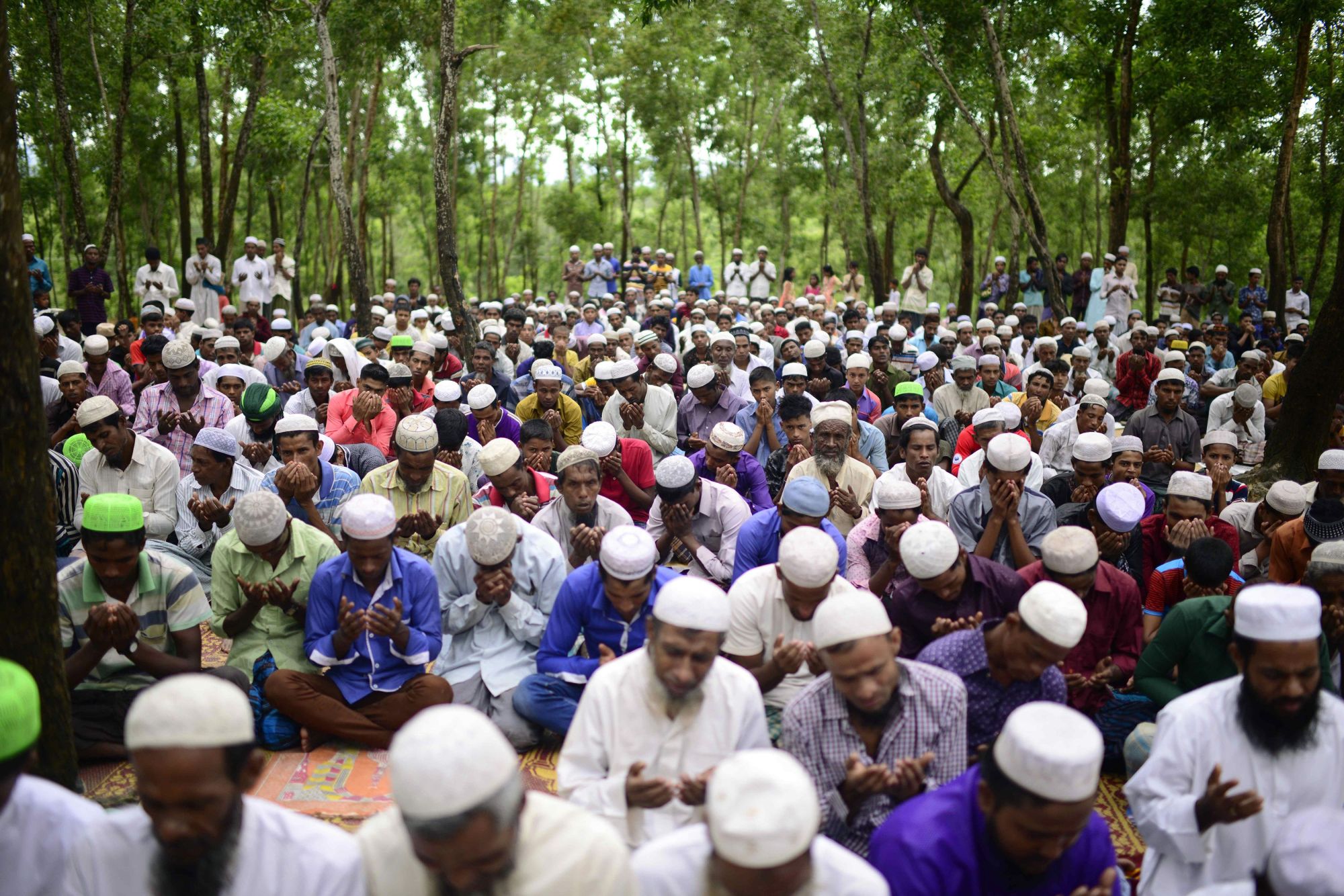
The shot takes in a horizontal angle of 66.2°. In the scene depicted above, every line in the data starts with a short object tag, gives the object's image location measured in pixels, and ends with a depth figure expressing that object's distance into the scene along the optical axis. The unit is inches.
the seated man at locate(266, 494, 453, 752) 166.9
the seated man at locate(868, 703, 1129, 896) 92.6
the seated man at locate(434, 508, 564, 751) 174.9
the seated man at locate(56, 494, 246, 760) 152.3
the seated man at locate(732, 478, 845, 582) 186.5
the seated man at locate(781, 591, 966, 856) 116.6
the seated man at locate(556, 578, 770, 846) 120.1
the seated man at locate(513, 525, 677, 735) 156.6
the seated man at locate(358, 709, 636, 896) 79.6
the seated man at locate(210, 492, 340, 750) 172.9
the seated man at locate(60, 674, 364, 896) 86.2
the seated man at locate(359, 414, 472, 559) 220.5
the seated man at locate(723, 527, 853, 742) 151.3
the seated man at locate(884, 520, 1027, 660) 152.9
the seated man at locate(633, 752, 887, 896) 80.7
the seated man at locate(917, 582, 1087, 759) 122.2
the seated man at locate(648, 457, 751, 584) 216.5
